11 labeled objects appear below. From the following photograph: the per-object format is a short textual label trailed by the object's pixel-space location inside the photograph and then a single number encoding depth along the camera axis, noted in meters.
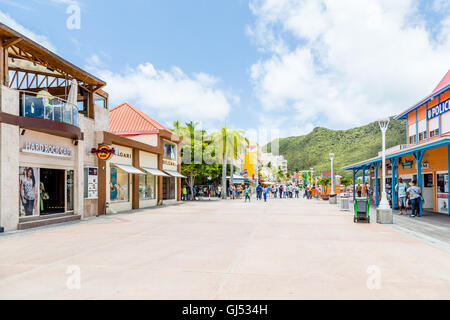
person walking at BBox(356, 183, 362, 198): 29.82
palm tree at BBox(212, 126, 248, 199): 37.75
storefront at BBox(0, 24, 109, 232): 11.48
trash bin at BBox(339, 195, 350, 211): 19.75
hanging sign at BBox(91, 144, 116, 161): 16.80
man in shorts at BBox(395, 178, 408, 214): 16.50
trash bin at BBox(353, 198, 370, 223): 13.11
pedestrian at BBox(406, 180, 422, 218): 14.86
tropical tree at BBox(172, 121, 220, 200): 33.88
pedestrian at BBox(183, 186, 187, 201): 33.78
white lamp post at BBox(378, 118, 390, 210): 13.11
